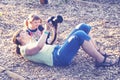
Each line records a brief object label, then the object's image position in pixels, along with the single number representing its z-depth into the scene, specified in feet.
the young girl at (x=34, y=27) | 16.03
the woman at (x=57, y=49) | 15.64
